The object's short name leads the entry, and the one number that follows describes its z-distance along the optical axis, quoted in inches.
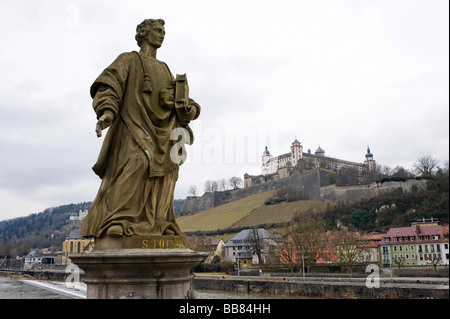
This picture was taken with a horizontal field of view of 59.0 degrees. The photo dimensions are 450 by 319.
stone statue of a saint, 203.8
